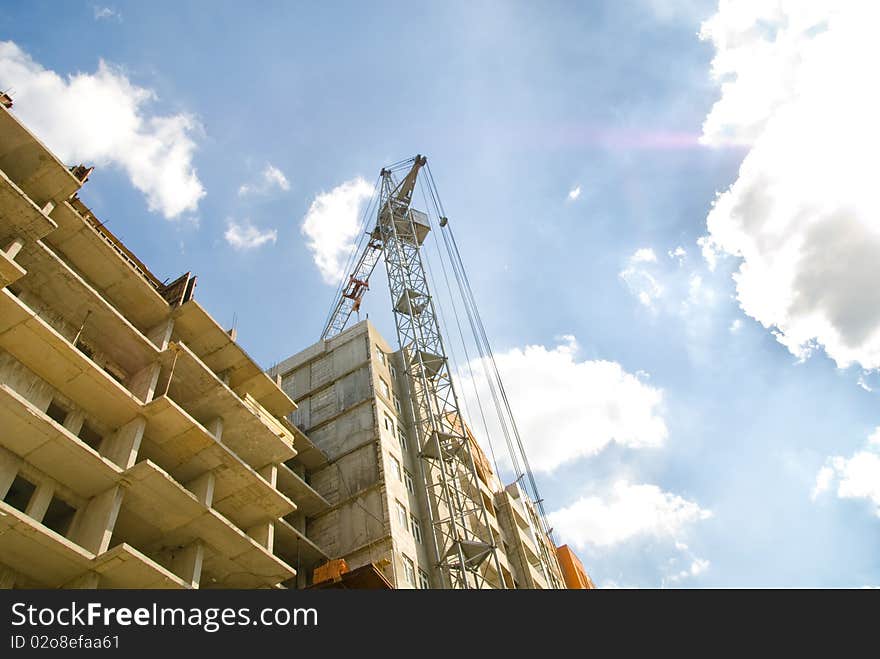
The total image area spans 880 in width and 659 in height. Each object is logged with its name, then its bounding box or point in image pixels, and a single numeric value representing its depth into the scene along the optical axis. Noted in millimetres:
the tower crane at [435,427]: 32938
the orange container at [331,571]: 27406
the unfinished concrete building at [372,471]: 31141
